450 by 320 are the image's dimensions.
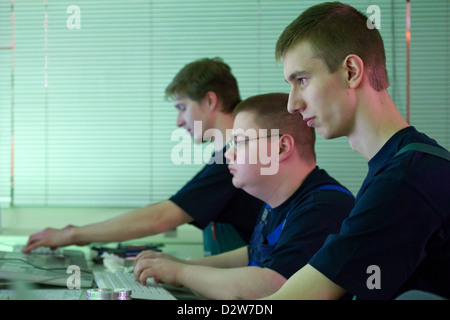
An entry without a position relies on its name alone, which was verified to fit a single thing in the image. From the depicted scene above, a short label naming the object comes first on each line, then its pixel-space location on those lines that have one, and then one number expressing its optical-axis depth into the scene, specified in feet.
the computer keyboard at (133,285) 4.97
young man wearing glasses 4.89
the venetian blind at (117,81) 11.38
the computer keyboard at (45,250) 7.48
